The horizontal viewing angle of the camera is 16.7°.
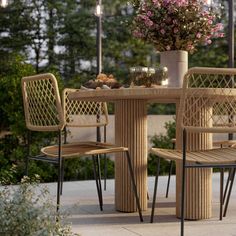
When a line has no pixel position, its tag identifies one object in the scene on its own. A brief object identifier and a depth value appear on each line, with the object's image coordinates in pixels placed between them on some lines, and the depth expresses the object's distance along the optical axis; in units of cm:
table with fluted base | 469
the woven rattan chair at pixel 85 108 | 596
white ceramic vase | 461
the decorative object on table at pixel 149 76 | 447
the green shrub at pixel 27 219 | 259
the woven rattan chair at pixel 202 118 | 366
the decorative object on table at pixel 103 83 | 449
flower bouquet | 454
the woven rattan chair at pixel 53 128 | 414
